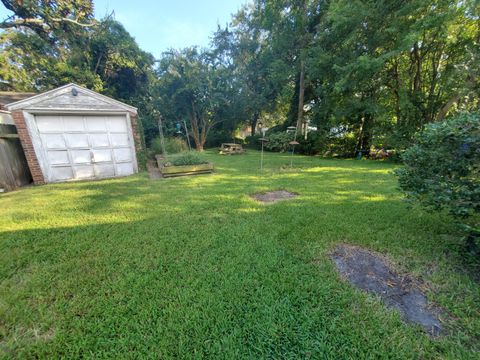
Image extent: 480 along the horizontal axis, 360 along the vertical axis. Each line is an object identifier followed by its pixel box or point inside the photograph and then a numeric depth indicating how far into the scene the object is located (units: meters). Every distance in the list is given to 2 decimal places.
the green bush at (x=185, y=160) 6.94
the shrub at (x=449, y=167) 1.97
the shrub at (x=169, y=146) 12.00
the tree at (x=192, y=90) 14.16
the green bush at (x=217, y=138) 20.38
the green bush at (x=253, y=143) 19.80
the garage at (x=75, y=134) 5.59
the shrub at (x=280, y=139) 10.27
